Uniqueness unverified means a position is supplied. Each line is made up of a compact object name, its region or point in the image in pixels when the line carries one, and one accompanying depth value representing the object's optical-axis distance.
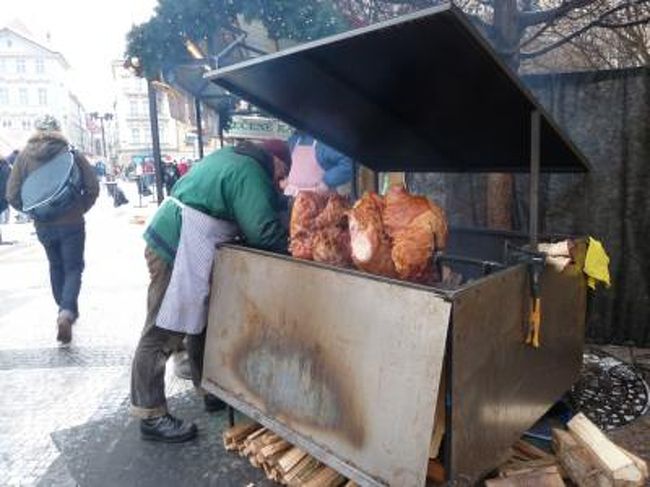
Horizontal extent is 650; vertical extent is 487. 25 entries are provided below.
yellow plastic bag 3.13
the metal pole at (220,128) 4.74
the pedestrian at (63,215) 5.25
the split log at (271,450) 2.89
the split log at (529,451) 2.79
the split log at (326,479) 2.64
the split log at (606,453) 2.36
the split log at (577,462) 2.45
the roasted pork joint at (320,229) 2.82
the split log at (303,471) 2.72
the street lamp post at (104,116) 41.57
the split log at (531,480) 2.43
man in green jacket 3.01
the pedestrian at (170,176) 13.05
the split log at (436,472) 2.24
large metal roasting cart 2.10
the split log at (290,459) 2.79
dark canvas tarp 4.24
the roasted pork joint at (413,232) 2.53
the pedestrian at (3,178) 10.73
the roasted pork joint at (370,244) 2.60
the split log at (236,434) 3.22
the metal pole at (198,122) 4.43
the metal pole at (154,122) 4.86
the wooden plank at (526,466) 2.53
